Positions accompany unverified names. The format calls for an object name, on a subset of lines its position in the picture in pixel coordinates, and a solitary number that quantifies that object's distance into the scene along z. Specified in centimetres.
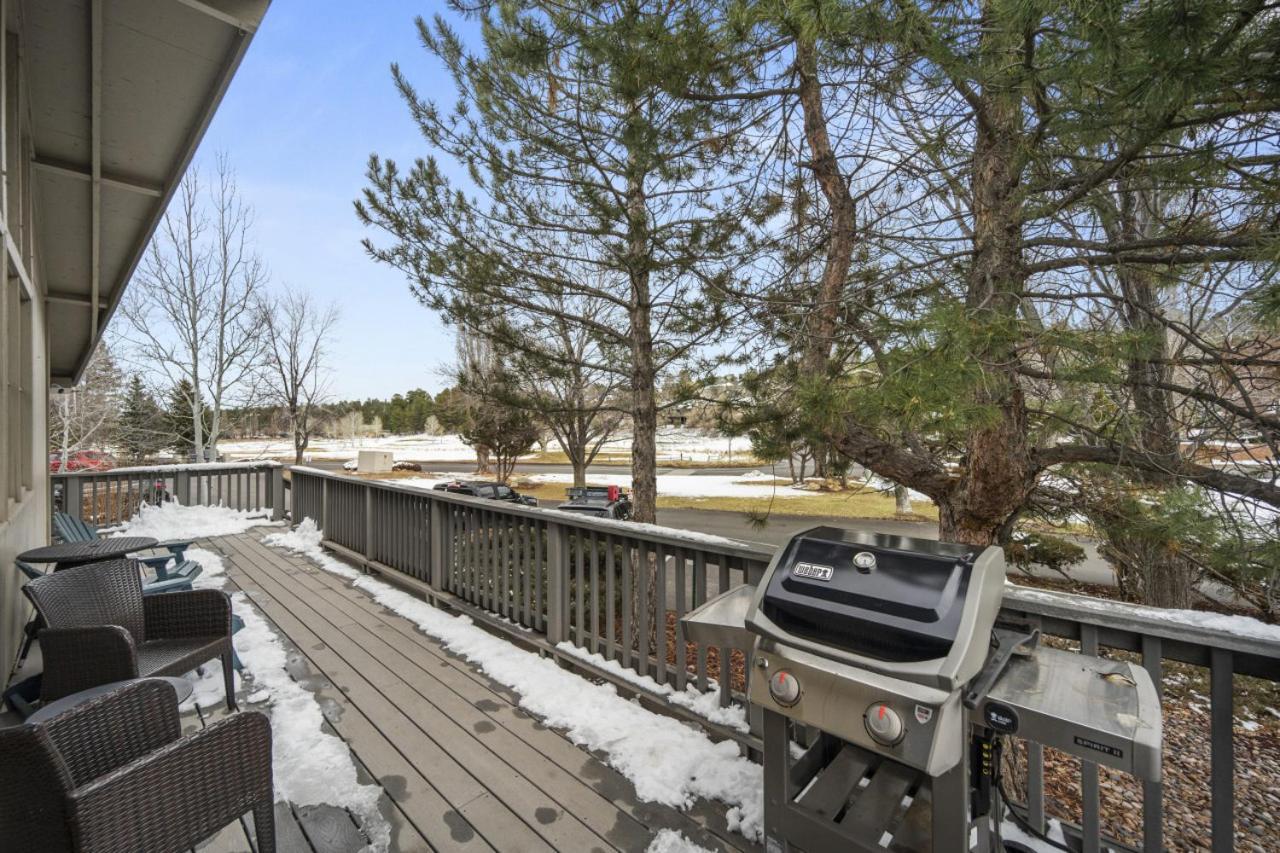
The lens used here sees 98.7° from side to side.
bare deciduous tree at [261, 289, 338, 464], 1772
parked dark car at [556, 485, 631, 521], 1188
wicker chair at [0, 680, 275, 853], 117
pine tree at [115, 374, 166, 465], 1606
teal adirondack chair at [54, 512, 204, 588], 360
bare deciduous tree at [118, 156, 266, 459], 1274
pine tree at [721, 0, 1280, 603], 216
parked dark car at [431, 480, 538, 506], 1236
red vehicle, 1299
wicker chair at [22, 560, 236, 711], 203
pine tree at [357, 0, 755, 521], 424
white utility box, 2439
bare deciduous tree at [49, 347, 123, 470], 1350
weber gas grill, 117
